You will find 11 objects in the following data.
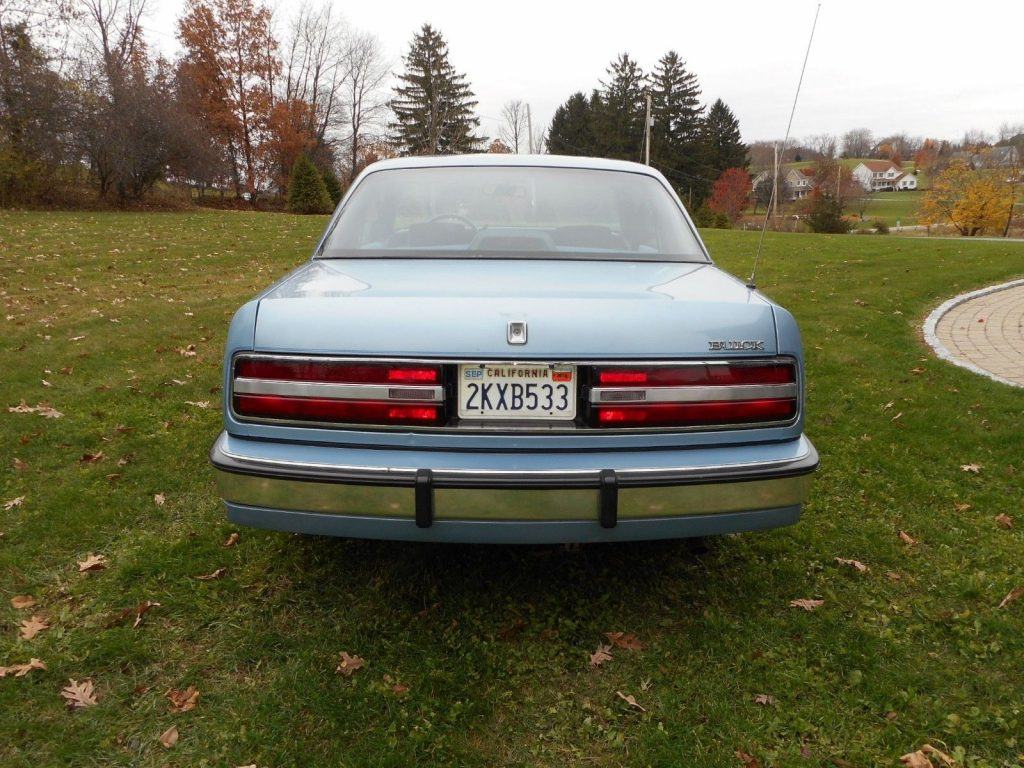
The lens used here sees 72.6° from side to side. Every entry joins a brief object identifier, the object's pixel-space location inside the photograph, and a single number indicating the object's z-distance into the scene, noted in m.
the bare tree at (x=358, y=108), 51.12
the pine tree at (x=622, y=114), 63.09
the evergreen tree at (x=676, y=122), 60.86
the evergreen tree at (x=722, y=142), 61.16
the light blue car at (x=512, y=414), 2.04
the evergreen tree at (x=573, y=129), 66.94
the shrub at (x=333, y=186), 34.38
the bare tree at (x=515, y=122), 62.59
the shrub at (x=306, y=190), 30.03
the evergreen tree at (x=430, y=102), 54.16
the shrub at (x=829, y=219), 31.80
